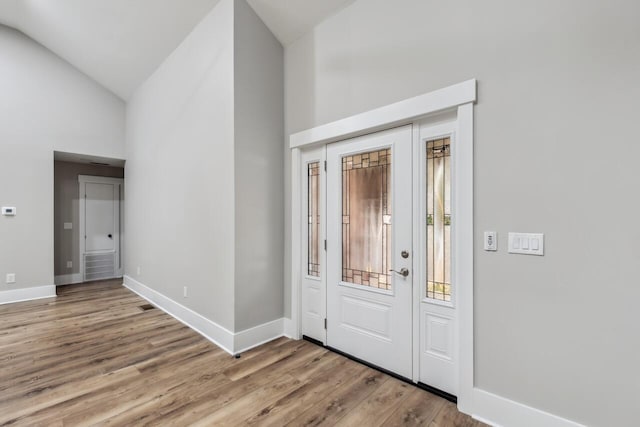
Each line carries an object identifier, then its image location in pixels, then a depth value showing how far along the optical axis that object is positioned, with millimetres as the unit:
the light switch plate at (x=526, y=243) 1769
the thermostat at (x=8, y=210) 4613
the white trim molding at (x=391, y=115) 2040
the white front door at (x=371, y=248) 2436
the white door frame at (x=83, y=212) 6074
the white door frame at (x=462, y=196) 1997
